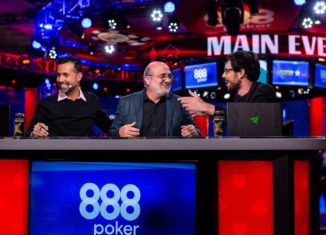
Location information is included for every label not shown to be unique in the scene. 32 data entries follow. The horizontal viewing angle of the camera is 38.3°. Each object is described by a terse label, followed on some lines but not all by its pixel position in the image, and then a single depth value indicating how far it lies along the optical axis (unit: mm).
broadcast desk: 2152
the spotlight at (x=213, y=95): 10696
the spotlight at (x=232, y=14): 7844
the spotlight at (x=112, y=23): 8680
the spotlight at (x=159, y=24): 8934
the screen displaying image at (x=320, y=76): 9570
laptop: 2408
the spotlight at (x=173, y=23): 9195
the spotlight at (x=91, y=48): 13188
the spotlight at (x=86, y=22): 8869
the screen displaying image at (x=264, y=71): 9312
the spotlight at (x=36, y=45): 10284
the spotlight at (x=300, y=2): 7688
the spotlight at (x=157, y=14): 8250
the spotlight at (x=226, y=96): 10703
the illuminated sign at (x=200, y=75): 9641
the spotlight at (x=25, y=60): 12727
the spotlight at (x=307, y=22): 8672
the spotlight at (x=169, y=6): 7930
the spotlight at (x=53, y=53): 9987
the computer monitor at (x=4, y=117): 2812
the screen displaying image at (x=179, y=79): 10205
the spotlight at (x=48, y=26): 8933
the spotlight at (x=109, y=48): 13028
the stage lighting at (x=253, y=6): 7779
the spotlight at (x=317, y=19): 8706
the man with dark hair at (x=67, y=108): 3479
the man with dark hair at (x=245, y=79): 3154
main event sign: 9461
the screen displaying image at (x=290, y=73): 9344
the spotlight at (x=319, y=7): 7941
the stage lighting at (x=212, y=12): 7996
